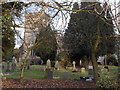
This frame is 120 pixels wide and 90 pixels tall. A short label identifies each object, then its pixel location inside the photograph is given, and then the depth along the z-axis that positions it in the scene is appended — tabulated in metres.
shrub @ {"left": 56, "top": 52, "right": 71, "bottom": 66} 21.33
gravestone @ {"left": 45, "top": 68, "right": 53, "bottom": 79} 11.59
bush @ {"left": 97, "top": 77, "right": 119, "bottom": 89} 5.58
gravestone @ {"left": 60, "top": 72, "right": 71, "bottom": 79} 12.42
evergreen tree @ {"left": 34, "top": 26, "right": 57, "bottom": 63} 9.30
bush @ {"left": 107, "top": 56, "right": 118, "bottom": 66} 28.86
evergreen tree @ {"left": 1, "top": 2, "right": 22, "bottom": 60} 6.68
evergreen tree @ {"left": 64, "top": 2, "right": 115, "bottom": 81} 9.12
